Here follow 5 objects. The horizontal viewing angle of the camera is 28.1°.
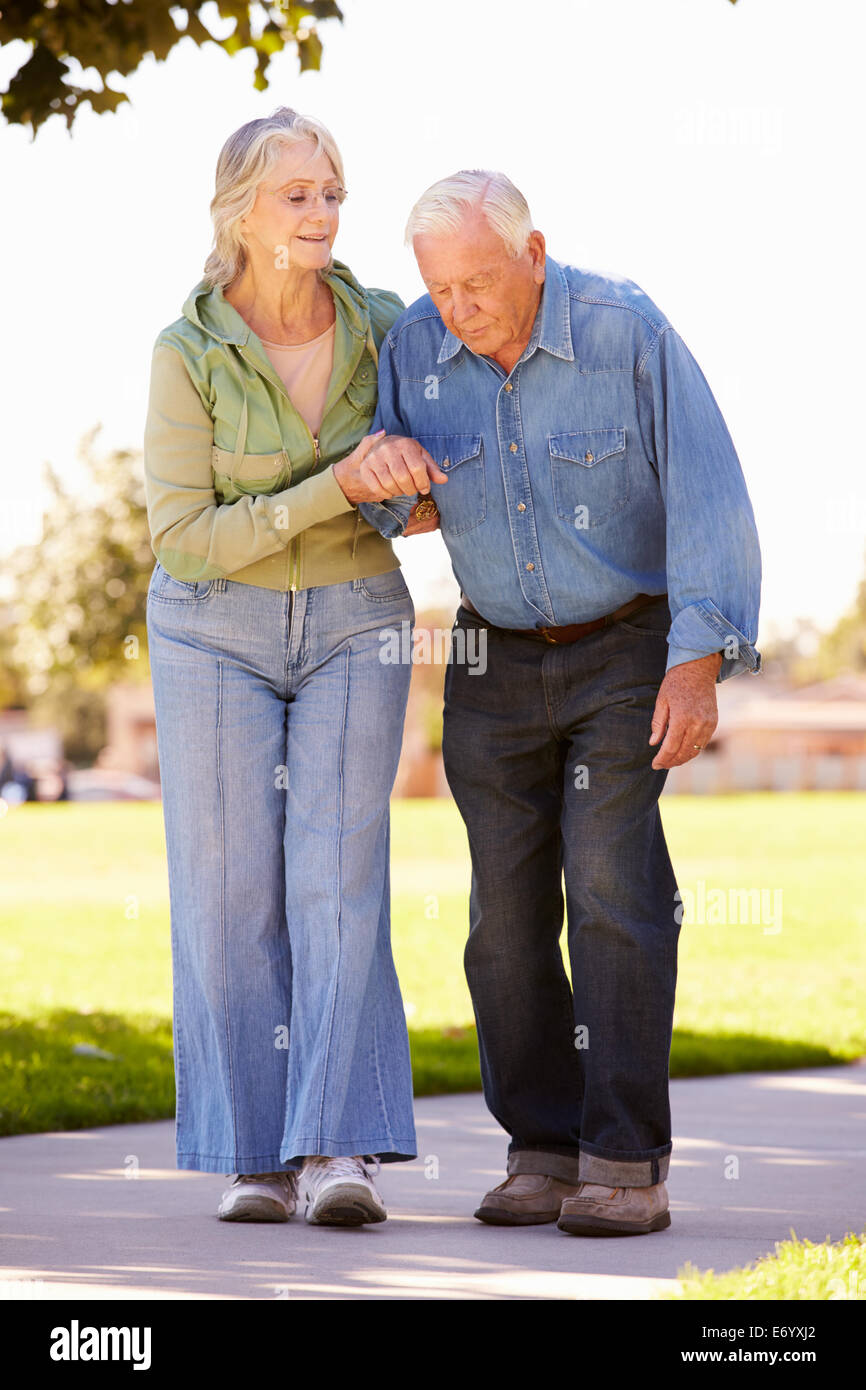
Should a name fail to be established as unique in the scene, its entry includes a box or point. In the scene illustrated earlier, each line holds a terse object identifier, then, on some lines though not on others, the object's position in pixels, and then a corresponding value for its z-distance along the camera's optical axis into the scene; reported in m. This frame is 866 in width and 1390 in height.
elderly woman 3.44
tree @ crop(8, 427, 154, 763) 34.22
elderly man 3.32
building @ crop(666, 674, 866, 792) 70.50
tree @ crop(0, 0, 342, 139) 7.14
